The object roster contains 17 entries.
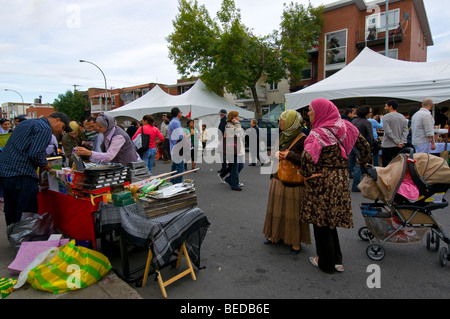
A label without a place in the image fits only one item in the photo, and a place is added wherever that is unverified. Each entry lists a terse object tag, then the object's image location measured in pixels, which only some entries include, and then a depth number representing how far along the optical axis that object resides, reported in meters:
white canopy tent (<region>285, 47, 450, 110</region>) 8.16
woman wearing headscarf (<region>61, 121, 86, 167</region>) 5.56
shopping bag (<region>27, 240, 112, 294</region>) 2.71
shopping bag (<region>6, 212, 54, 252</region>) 3.50
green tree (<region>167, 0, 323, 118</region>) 19.77
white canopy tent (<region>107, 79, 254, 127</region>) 16.02
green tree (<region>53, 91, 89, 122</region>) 53.16
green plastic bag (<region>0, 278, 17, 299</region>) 2.70
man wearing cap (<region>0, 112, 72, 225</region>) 3.41
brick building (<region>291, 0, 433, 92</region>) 22.53
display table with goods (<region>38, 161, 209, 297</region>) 2.68
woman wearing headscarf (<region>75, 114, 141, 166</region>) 3.66
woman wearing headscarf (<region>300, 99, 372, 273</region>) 2.86
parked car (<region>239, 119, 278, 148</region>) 16.03
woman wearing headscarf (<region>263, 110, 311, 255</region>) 3.38
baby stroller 3.14
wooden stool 2.68
